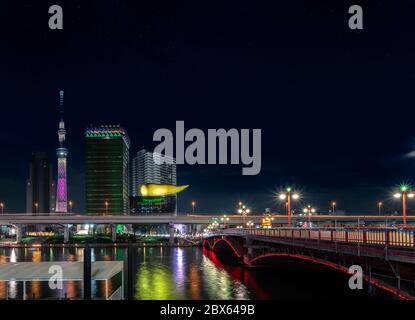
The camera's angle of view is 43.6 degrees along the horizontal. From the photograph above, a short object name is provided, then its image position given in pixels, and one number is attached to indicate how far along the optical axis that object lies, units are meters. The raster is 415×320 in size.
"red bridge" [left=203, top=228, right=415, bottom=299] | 29.39
